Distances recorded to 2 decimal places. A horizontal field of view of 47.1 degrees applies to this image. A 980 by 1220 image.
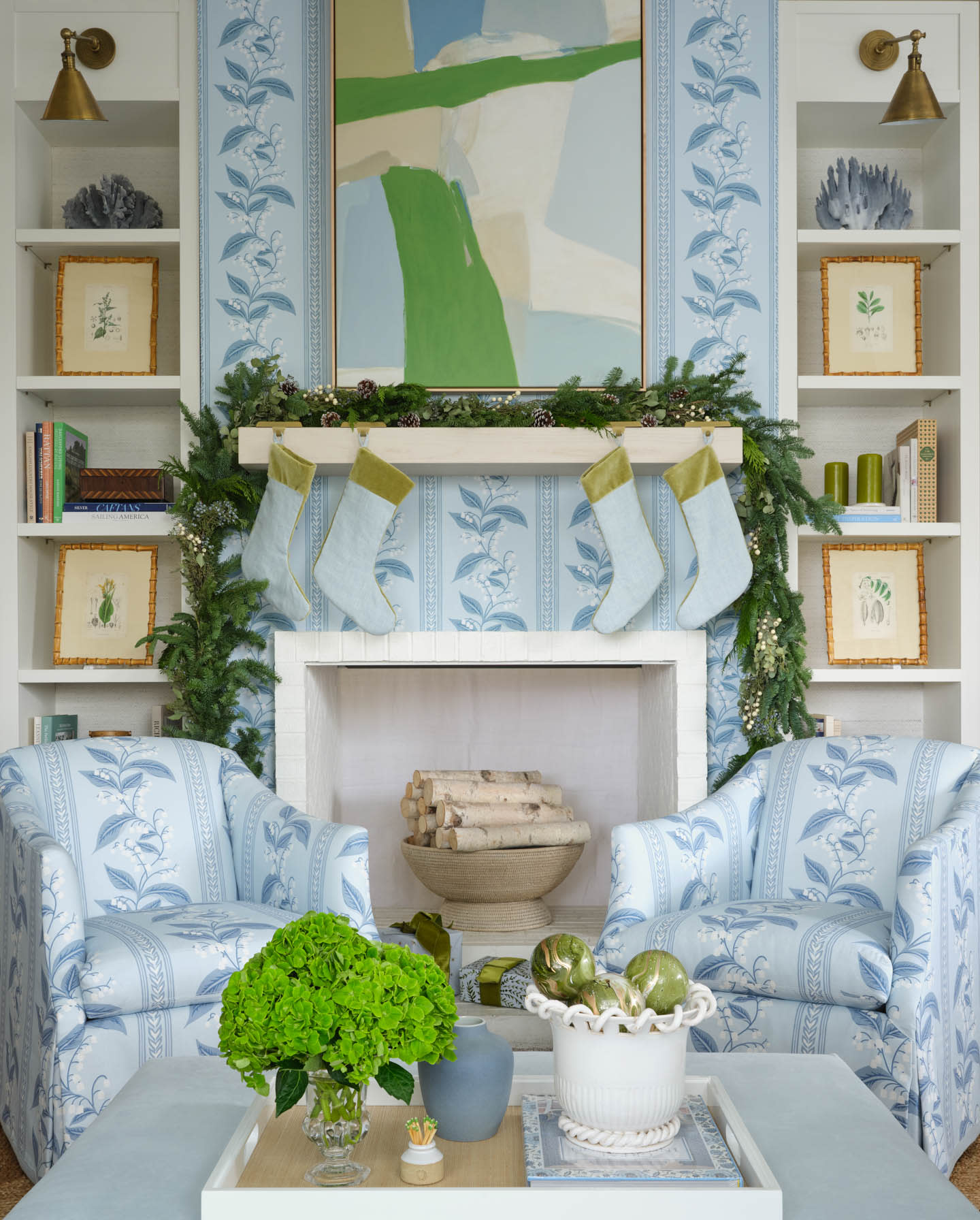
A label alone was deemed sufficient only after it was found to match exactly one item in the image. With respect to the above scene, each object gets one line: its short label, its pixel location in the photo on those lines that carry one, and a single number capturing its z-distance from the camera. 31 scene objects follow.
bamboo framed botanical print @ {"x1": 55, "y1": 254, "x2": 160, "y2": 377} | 3.20
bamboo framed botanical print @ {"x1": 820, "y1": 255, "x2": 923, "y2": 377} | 3.20
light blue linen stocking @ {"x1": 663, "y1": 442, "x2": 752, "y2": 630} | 2.86
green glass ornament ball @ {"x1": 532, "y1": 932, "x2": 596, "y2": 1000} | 1.18
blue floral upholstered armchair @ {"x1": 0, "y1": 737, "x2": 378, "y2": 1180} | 1.84
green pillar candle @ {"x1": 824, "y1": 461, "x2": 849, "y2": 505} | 3.21
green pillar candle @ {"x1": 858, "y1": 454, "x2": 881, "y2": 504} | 3.17
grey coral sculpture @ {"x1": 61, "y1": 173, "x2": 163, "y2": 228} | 3.20
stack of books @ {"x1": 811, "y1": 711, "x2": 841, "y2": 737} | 3.11
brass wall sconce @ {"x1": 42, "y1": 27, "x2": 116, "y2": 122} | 2.74
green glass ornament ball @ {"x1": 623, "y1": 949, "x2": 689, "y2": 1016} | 1.16
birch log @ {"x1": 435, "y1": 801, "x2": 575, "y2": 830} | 3.20
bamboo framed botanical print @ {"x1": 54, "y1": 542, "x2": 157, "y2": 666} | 3.18
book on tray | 1.07
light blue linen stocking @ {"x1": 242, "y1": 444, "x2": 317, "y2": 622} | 2.85
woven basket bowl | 3.15
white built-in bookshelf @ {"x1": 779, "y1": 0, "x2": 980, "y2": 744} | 3.10
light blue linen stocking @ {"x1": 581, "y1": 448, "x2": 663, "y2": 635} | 2.86
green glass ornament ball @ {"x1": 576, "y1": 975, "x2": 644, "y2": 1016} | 1.14
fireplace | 3.62
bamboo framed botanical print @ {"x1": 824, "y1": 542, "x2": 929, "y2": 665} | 3.18
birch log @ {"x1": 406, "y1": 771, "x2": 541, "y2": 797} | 3.34
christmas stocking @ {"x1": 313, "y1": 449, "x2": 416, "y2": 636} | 2.85
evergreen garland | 2.95
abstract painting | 3.04
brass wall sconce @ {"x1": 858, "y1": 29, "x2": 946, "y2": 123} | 2.75
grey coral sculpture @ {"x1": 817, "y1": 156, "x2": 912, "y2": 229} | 3.22
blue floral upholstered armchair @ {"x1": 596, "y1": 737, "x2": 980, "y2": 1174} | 1.85
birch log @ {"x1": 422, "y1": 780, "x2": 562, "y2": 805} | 3.26
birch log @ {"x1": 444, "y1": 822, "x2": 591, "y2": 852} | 3.14
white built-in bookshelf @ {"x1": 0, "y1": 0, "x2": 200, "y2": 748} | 3.09
